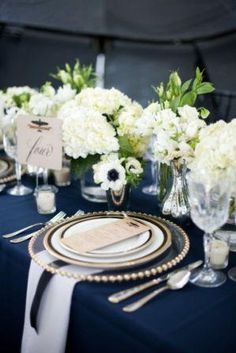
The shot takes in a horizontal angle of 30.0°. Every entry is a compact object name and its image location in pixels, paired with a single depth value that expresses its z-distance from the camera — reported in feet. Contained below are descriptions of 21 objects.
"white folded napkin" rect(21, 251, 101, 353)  2.73
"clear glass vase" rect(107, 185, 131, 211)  3.71
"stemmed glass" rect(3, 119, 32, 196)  4.33
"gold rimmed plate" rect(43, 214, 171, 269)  2.70
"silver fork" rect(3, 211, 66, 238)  3.37
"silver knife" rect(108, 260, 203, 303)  2.50
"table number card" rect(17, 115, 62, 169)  3.86
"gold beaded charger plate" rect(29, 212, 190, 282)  2.63
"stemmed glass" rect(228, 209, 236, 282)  2.79
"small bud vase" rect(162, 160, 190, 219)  3.52
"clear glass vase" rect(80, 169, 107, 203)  4.15
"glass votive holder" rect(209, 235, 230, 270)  2.91
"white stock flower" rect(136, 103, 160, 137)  3.43
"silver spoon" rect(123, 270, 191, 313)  2.44
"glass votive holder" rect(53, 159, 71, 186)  4.57
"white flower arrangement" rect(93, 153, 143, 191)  3.50
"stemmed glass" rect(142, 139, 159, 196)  4.33
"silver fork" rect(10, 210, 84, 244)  3.25
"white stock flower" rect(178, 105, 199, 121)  3.28
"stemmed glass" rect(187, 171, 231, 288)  2.60
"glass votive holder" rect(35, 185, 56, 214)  3.81
